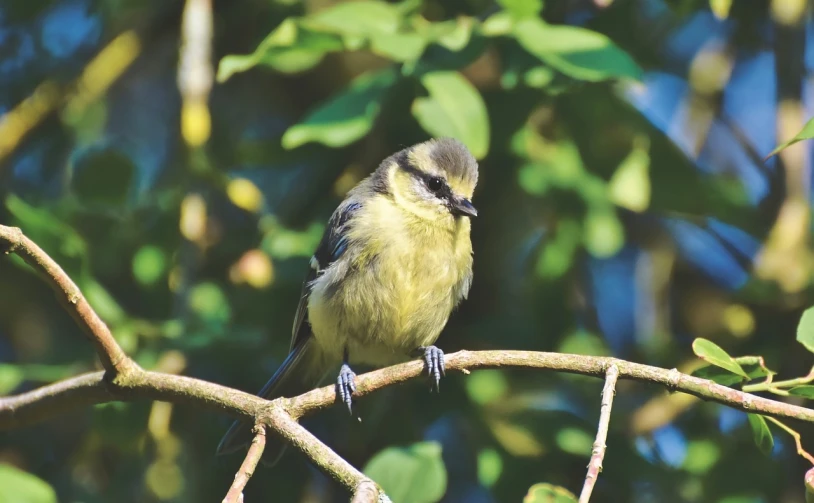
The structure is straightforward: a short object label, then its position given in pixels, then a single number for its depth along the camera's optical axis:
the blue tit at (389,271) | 6.75
